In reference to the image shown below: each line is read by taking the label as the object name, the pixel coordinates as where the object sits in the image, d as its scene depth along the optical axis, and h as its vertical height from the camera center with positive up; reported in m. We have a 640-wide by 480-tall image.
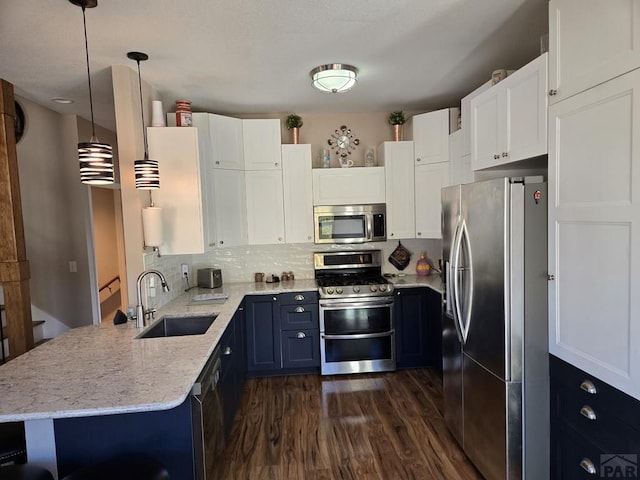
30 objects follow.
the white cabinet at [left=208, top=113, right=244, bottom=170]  3.46 +0.76
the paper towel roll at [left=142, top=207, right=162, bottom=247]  2.61 -0.01
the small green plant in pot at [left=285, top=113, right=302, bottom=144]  3.86 +0.98
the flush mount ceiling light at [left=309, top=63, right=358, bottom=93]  2.71 +1.04
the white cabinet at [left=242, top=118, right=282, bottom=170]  3.73 +0.78
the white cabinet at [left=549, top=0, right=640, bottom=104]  1.34 +0.66
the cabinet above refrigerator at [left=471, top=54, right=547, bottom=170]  1.84 +0.52
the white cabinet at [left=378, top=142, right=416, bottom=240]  3.85 +0.29
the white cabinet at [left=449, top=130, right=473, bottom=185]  3.24 +0.46
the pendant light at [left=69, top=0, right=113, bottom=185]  1.81 +0.33
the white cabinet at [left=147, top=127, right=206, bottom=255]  2.84 +0.27
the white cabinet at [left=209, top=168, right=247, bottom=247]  3.49 +0.13
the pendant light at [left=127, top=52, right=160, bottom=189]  2.39 +0.35
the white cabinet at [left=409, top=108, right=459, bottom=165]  3.60 +0.80
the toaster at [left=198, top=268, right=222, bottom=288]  3.83 -0.56
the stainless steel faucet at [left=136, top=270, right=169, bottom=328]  2.46 -0.54
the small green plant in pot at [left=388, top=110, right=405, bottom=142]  3.96 +0.99
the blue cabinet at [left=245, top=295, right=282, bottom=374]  3.62 -1.09
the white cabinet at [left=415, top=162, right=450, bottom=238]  3.71 +0.19
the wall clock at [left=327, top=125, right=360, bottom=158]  4.14 +0.85
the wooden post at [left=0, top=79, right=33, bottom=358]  2.53 -0.08
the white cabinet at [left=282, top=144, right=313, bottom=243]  3.83 +0.27
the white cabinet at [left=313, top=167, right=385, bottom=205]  3.87 +0.34
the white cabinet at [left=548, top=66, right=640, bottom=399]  1.34 -0.09
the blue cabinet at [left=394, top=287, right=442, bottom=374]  3.71 -1.10
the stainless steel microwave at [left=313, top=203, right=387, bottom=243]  3.89 -0.06
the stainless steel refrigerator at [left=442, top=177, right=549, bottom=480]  1.88 -0.58
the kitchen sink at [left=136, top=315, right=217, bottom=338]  2.71 -0.73
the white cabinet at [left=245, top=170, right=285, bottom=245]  3.79 +0.16
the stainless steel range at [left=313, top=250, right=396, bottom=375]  3.63 -1.09
